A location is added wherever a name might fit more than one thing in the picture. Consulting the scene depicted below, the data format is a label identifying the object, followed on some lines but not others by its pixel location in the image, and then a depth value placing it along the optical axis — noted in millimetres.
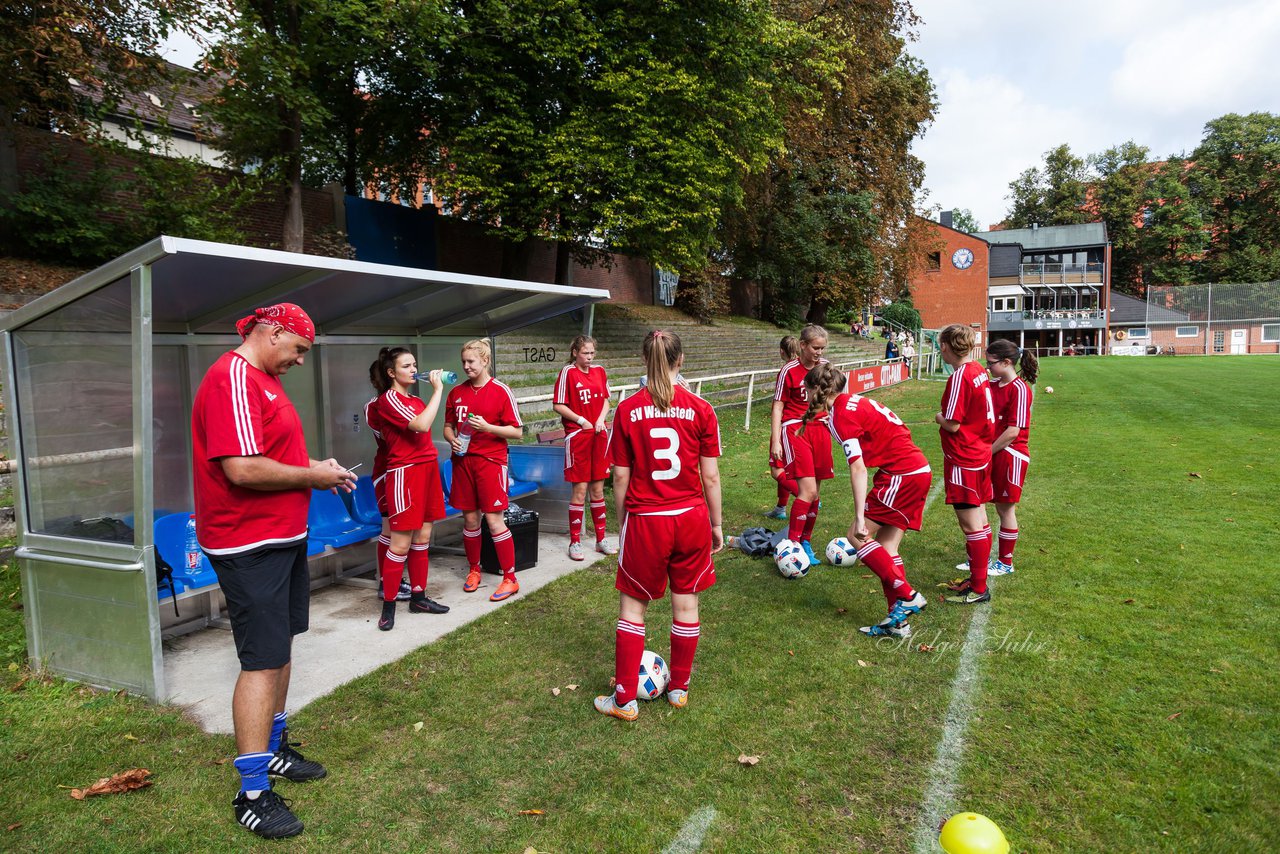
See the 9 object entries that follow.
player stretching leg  4664
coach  2840
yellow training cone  2328
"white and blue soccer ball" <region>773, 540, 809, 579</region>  5930
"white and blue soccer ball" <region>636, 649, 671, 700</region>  3943
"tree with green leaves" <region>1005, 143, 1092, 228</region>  71375
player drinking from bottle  4816
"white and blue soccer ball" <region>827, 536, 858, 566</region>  6246
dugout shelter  3818
